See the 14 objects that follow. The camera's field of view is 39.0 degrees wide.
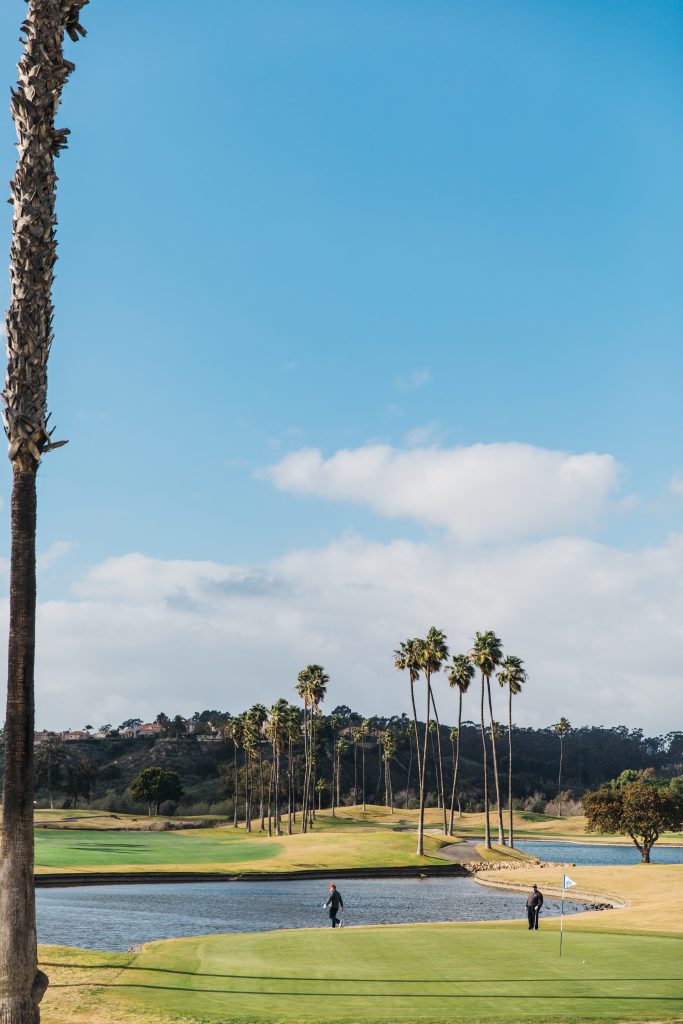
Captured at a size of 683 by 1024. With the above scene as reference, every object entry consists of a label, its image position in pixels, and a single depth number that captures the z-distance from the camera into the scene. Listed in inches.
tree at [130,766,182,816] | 6486.2
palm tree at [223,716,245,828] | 6146.7
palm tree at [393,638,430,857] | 4077.3
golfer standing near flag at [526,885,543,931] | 1536.7
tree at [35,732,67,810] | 7381.9
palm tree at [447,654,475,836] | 4451.3
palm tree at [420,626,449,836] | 4010.8
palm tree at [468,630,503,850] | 4151.1
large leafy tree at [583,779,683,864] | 3334.2
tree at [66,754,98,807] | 7352.4
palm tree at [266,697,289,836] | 5108.3
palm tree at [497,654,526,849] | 4517.7
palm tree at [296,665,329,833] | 5064.0
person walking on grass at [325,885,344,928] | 1621.6
